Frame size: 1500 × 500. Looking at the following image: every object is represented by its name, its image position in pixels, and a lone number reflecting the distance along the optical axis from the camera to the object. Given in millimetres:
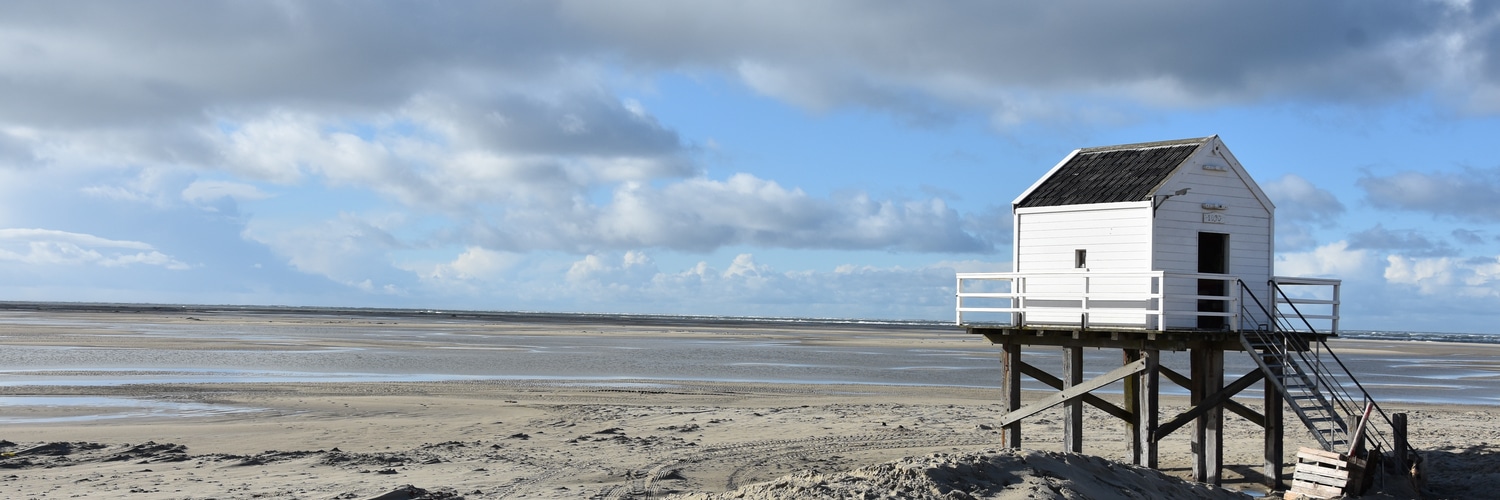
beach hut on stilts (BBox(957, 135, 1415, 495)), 16656
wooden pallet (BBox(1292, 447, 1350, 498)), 15829
